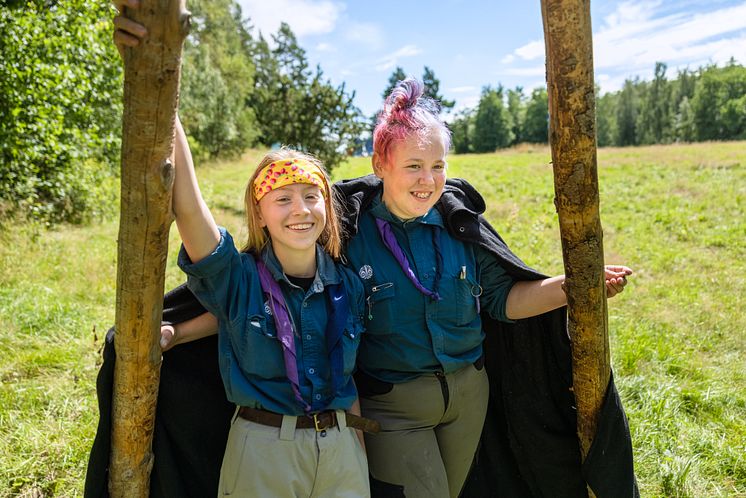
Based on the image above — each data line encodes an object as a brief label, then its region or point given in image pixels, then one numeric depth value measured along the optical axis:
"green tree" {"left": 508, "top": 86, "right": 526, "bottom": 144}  92.25
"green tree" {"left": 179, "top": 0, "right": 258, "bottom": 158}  29.70
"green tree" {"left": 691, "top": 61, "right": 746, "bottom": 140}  78.19
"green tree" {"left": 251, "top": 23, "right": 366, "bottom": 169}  16.97
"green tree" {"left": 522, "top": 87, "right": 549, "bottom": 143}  88.25
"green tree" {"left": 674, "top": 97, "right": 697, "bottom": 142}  79.40
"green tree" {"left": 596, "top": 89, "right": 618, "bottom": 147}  89.31
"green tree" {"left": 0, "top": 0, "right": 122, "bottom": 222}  8.66
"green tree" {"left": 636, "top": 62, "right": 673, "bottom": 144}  82.25
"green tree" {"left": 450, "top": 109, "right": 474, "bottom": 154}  85.75
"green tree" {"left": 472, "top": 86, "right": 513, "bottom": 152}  88.14
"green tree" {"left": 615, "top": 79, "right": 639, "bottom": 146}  87.94
